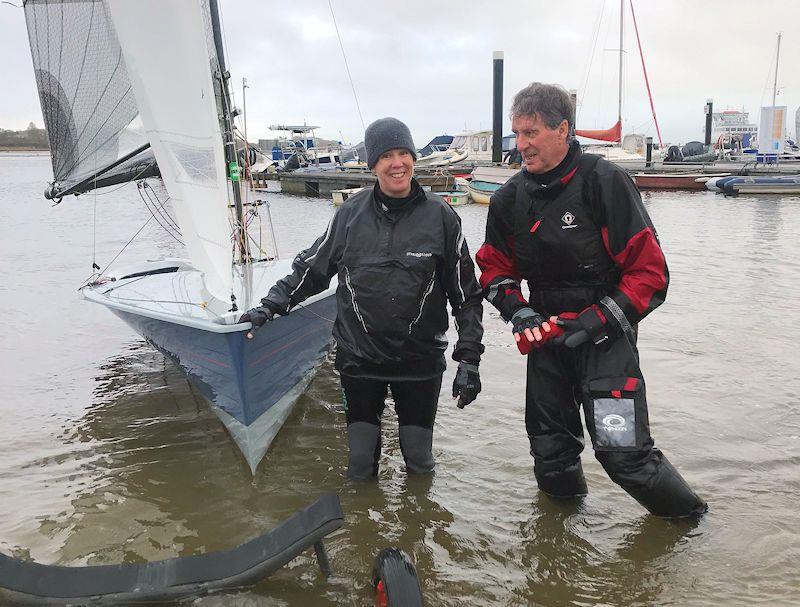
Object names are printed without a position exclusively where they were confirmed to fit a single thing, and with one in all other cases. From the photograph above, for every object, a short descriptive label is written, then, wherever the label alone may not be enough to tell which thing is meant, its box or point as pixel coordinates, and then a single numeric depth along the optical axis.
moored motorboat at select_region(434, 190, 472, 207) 25.80
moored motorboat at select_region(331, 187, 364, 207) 26.50
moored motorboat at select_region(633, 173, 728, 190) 28.44
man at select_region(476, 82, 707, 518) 2.79
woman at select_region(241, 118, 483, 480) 3.13
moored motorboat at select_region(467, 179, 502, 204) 26.34
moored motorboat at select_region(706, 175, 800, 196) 24.83
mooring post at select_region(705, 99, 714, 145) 51.53
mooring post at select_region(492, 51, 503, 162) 29.81
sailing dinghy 3.93
